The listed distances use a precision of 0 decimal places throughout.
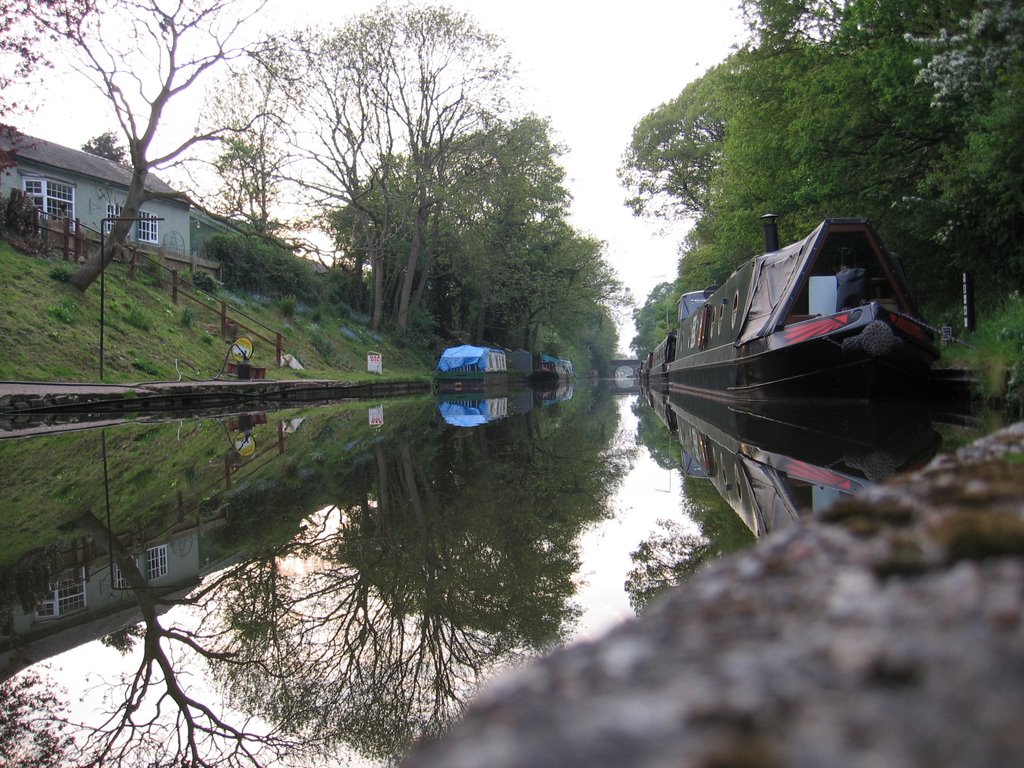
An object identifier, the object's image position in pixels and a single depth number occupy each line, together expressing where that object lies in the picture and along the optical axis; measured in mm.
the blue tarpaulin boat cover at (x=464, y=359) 30766
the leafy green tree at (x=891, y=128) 8547
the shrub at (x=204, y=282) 24469
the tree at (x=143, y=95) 16281
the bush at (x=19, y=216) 18828
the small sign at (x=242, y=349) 18172
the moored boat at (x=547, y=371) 45753
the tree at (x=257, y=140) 17859
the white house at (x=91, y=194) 24062
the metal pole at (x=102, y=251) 14438
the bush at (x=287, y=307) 27328
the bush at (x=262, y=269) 27344
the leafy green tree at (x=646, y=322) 92562
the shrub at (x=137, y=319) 17922
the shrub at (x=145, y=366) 16125
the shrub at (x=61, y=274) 17562
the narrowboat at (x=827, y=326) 9602
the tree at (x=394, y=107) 26578
